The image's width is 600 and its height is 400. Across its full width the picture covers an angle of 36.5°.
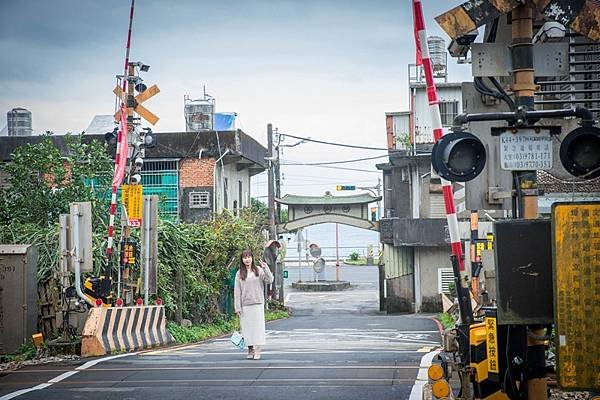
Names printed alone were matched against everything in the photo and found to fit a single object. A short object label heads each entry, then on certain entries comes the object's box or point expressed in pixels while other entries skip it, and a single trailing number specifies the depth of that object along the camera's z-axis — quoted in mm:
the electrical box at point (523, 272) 7188
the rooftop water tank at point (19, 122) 41469
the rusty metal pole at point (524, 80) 8273
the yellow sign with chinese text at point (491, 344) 7847
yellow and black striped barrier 16156
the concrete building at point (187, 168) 35031
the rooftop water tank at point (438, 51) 43109
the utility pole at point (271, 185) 39844
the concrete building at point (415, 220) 39500
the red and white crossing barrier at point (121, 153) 18422
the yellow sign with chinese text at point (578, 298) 6707
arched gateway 48281
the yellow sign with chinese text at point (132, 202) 18938
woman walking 14594
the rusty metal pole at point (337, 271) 63097
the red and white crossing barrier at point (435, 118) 8676
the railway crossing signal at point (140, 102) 19219
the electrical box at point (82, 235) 16359
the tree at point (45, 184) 24656
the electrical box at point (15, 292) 17359
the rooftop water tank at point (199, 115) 38875
